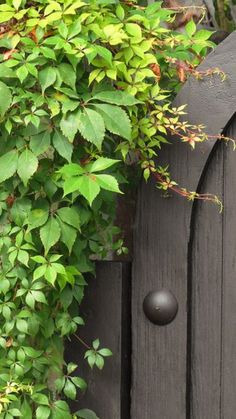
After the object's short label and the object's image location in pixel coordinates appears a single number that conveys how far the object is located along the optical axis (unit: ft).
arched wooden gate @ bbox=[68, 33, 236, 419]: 7.54
